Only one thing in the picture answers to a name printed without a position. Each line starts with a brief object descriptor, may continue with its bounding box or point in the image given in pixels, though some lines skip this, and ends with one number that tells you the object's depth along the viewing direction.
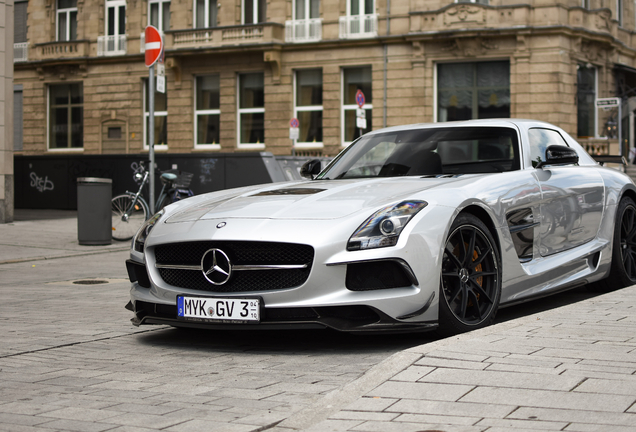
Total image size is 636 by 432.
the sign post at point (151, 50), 12.69
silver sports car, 4.50
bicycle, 13.55
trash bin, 12.71
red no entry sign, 12.69
